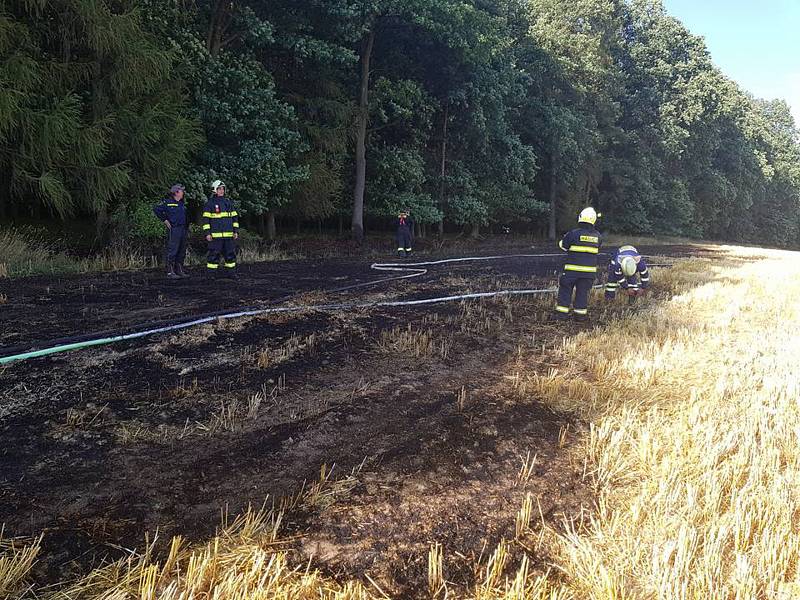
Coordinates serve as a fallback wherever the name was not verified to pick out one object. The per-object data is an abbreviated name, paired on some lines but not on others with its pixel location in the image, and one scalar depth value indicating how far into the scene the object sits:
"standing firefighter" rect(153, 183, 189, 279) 8.46
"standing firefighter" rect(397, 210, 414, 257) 14.63
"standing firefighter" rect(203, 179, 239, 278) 8.84
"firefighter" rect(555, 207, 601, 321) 6.62
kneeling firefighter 8.27
